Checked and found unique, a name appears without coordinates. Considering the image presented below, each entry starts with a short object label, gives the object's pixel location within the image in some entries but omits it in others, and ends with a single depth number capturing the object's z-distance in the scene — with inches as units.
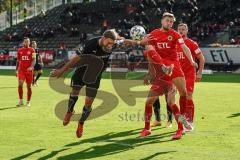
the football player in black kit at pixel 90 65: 407.8
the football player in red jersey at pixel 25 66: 681.0
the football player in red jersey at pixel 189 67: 455.5
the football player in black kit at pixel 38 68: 1077.3
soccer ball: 485.7
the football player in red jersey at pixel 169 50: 417.7
